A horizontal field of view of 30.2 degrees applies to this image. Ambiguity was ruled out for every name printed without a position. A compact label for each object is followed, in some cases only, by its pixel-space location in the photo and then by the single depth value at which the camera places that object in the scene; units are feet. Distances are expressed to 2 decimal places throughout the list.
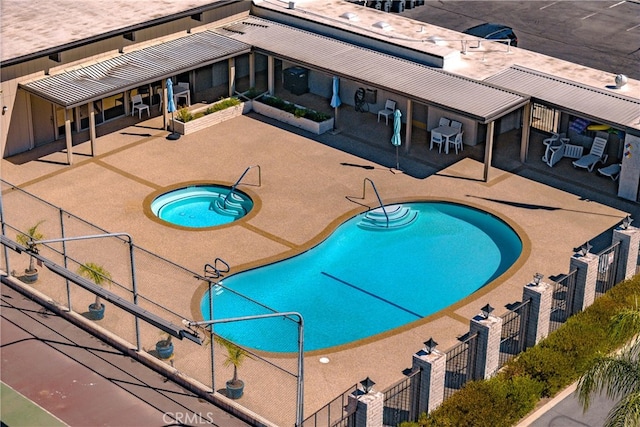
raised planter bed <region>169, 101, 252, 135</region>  150.82
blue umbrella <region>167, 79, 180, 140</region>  147.23
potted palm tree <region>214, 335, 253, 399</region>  97.50
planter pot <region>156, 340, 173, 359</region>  105.50
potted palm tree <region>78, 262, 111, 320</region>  107.76
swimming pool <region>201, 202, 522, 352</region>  111.75
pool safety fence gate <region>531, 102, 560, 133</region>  150.71
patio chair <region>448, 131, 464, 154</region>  147.13
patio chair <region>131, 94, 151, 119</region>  154.20
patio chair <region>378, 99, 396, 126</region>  153.89
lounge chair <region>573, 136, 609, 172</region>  142.20
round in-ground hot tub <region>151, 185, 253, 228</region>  133.08
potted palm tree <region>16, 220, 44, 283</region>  114.61
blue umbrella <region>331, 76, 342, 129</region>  149.79
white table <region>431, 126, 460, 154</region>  146.61
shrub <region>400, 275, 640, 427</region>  96.68
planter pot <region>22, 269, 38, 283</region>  117.39
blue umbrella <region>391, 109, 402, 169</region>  141.28
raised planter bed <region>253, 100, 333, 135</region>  152.05
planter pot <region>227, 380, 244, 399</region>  99.50
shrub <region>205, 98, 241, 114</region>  154.30
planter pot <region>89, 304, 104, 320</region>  111.14
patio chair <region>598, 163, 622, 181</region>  140.05
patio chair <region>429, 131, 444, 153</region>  146.82
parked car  175.32
